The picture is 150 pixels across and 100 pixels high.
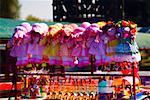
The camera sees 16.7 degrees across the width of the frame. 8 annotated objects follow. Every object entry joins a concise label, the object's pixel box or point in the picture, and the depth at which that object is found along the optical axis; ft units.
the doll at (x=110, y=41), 37.52
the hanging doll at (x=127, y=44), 37.02
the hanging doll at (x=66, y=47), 39.63
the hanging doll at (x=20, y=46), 40.84
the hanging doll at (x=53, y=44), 40.03
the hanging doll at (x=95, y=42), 37.89
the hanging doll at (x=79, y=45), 38.96
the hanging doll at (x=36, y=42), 40.54
